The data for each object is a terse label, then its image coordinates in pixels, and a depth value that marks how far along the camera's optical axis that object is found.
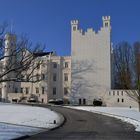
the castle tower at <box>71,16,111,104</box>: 55.35
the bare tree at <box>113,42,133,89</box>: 58.04
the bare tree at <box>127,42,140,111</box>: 36.99
